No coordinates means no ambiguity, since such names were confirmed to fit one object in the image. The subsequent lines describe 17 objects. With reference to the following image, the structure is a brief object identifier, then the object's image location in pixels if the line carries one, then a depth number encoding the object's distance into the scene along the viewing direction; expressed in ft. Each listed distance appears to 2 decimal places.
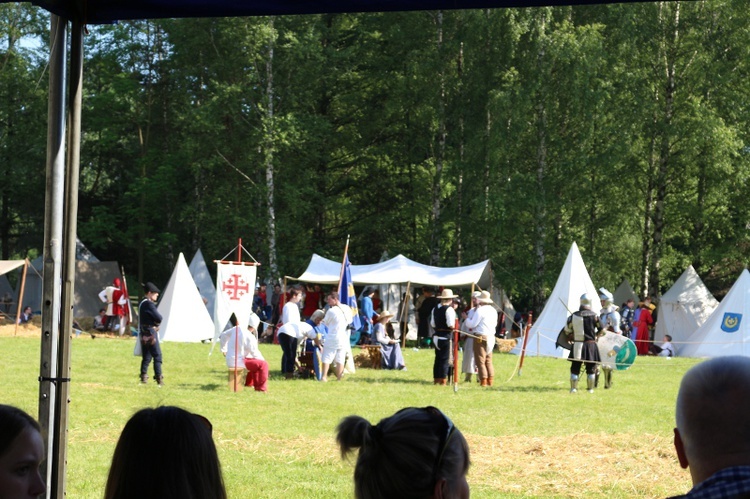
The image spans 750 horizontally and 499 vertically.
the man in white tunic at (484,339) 52.29
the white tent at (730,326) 73.77
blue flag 58.91
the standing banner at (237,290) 46.24
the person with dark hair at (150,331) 47.44
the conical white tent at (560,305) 73.41
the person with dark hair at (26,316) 96.63
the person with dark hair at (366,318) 75.87
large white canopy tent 77.77
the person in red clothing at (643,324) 84.58
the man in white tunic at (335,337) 52.65
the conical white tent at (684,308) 90.35
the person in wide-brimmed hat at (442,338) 52.03
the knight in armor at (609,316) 55.36
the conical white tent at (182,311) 81.71
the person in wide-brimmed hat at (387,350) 61.57
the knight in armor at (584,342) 50.23
